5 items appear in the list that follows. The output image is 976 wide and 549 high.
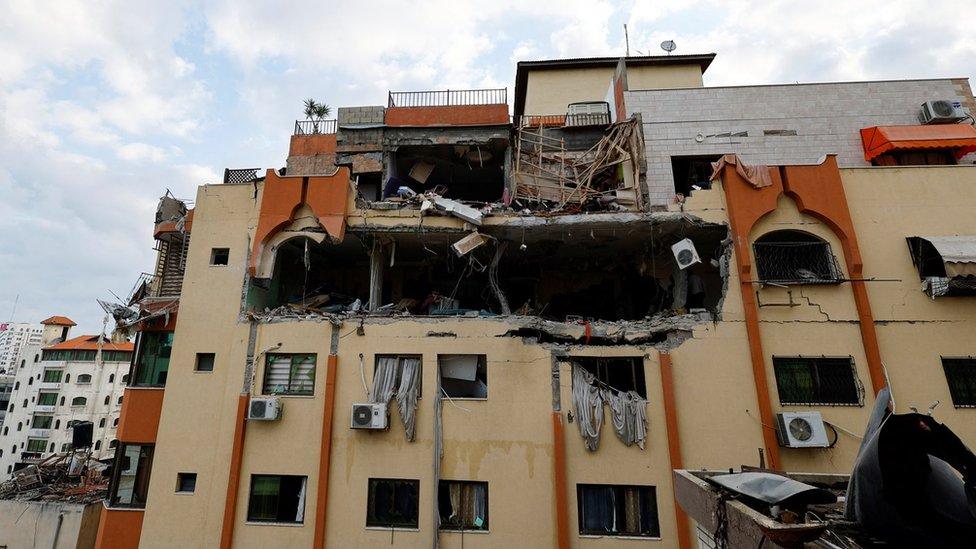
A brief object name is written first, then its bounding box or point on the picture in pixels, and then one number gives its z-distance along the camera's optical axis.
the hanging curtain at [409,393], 12.13
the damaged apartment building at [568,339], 11.59
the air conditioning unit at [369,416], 11.89
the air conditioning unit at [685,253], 12.88
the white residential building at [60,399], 52.66
